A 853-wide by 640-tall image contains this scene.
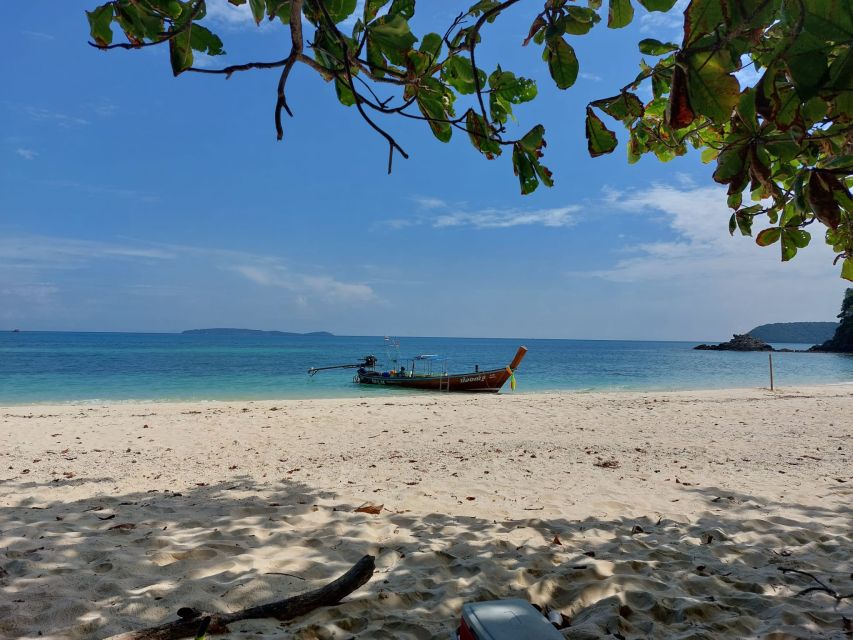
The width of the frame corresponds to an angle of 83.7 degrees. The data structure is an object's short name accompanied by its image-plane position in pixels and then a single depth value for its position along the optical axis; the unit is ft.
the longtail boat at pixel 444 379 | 69.15
